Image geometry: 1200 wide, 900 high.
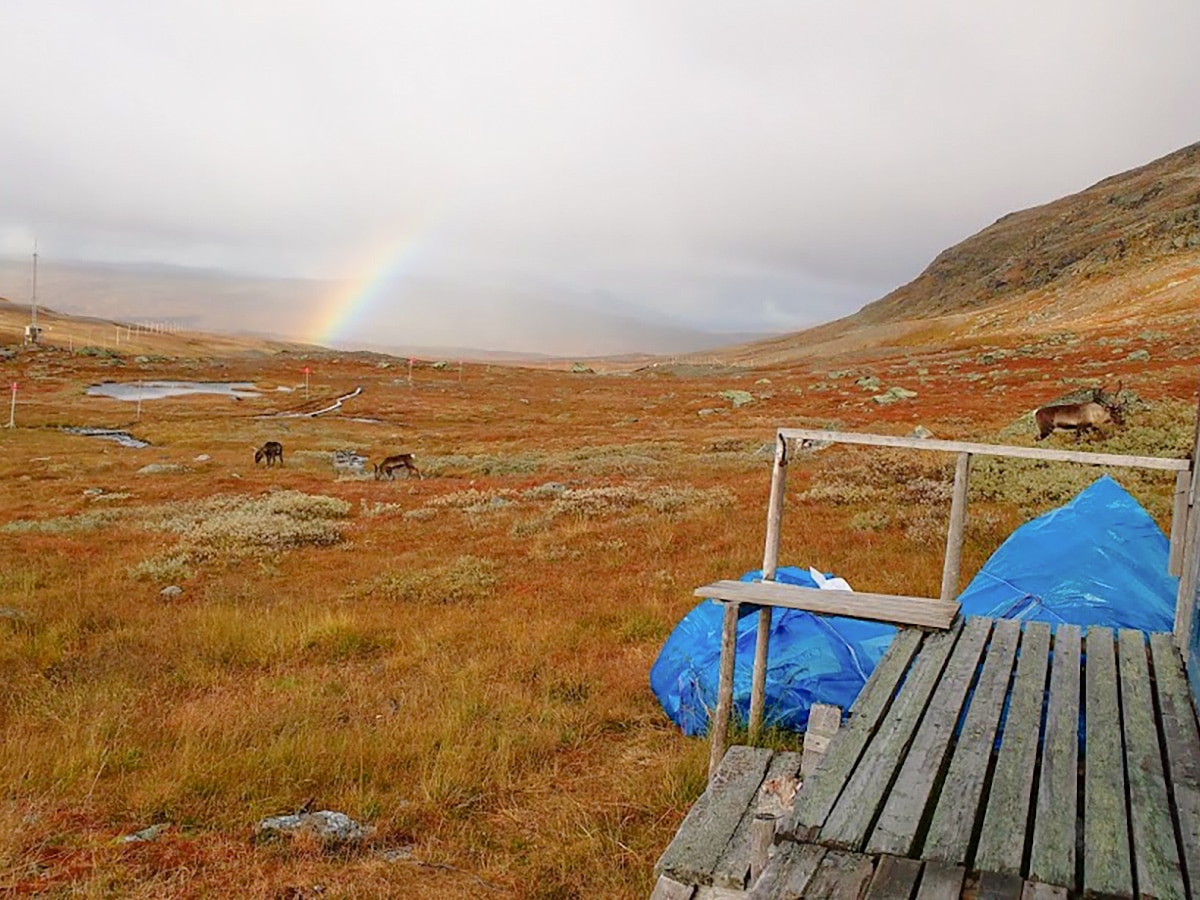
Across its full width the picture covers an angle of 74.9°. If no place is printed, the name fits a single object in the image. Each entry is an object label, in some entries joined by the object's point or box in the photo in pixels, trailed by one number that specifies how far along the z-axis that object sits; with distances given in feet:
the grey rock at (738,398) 190.39
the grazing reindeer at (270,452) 106.01
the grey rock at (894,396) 156.23
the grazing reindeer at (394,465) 90.74
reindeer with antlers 66.90
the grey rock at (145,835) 14.61
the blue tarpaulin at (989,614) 19.24
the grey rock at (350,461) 108.78
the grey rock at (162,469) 99.76
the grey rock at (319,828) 15.11
